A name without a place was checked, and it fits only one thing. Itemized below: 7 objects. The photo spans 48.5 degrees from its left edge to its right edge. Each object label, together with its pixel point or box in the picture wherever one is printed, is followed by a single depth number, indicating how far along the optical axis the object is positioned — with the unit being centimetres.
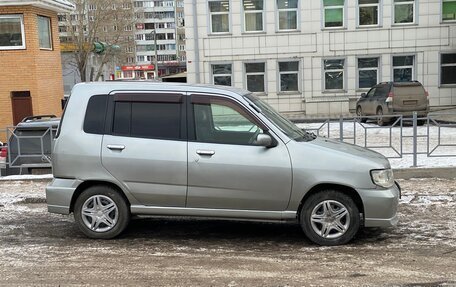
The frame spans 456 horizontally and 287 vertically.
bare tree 4413
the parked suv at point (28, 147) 1047
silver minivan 574
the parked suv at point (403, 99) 1914
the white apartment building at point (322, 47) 2512
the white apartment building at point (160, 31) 12788
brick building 1822
